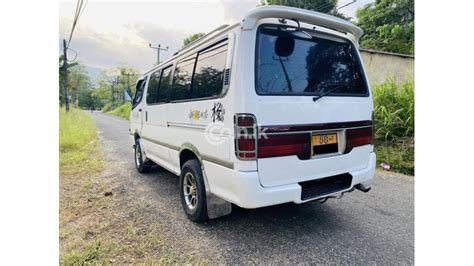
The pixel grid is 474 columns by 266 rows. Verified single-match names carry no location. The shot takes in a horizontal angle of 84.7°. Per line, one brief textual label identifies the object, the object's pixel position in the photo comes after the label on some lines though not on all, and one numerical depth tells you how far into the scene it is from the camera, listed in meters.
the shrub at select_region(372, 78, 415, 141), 5.27
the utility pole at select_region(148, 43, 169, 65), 30.64
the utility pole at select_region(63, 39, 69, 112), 14.56
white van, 2.04
